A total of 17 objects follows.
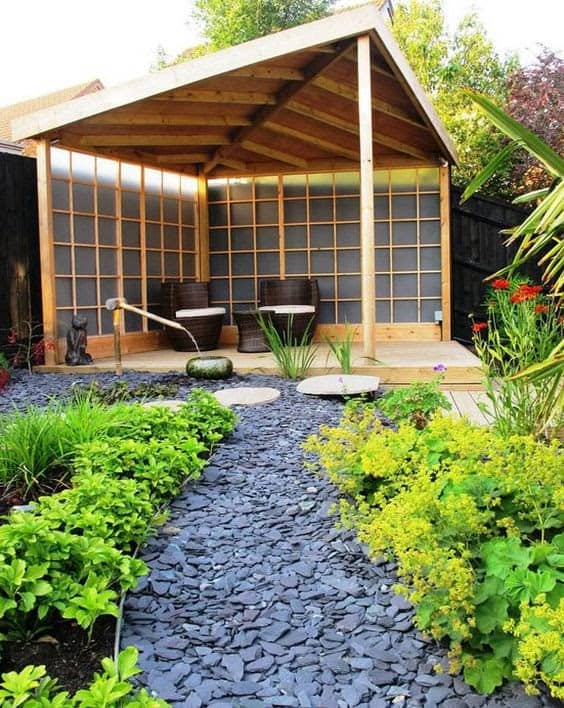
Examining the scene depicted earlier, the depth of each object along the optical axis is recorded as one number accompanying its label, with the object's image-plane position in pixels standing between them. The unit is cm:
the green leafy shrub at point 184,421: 308
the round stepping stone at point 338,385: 455
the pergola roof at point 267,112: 563
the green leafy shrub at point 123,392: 474
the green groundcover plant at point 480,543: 166
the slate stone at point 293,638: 189
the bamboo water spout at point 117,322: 604
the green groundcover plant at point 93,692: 134
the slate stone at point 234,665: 176
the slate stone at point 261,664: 179
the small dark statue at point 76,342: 655
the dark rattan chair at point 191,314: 761
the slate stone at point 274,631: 191
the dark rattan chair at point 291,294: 807
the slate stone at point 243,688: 169
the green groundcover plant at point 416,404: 355
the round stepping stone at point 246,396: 441
